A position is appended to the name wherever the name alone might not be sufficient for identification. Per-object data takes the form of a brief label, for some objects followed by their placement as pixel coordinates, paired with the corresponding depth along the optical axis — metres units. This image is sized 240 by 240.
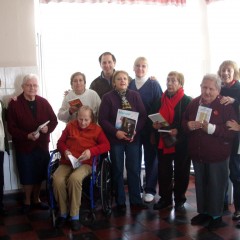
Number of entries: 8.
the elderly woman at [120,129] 2.96
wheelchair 2.72
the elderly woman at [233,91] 2.70
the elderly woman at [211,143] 2.54
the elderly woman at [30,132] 3.08
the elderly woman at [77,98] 3.12
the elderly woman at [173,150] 2.91
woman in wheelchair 2.68
